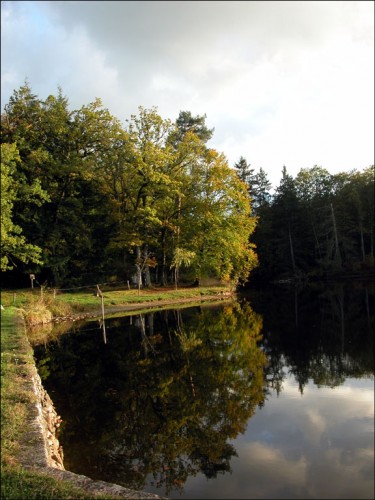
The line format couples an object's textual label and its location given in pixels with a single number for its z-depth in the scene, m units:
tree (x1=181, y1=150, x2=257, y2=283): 40.72
